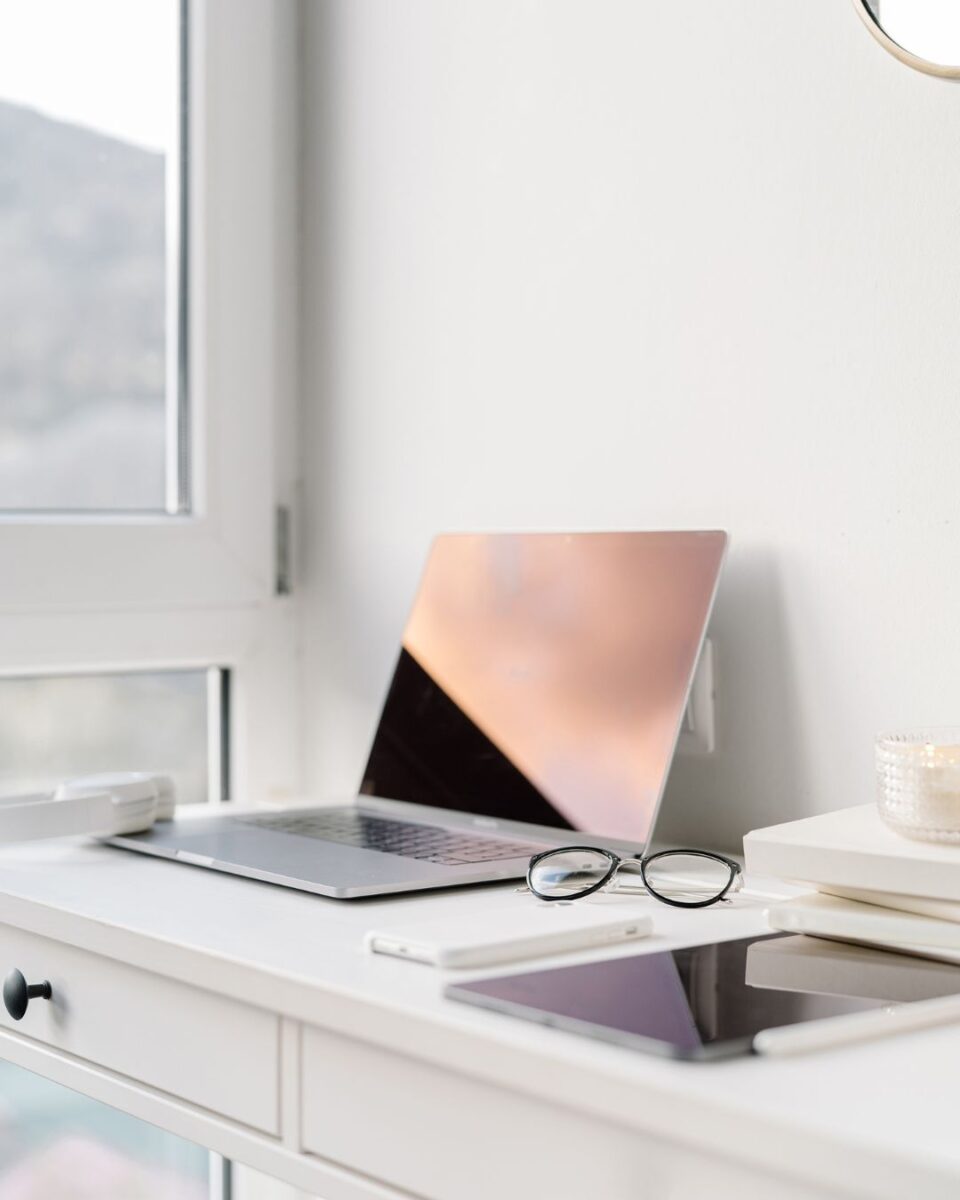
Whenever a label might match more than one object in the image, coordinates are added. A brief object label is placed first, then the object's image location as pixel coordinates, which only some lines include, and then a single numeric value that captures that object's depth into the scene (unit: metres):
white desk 0.60
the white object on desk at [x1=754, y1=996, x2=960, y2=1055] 0.66
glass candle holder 0.85
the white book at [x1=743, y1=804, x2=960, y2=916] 0.82
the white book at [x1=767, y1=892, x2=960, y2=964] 0.81
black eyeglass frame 0.97
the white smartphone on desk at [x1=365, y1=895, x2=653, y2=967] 0.81
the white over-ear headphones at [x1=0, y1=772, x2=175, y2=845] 1.18
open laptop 1.15
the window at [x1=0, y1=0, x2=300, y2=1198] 1.50
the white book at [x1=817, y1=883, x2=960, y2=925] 0.81
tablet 0.67
